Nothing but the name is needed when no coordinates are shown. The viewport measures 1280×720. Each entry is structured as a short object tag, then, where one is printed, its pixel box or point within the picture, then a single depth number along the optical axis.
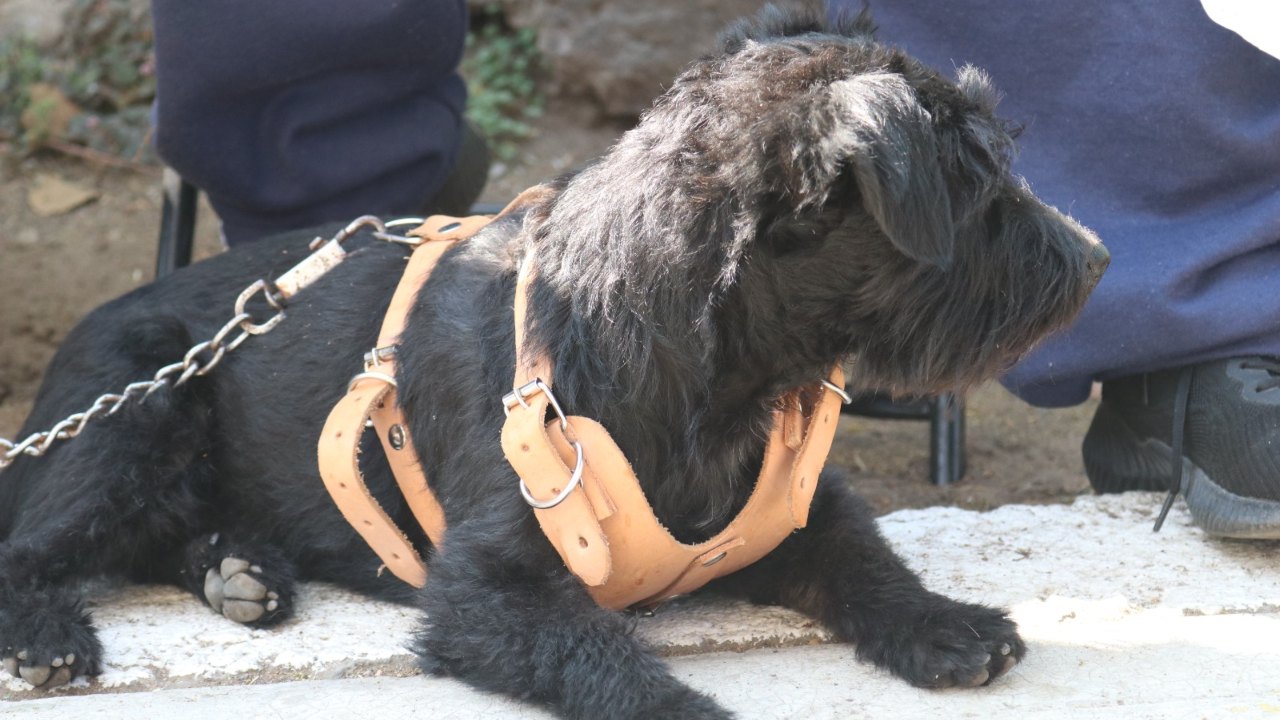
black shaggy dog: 2.52
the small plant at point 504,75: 8.41
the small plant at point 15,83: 8.05
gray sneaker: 3.32
